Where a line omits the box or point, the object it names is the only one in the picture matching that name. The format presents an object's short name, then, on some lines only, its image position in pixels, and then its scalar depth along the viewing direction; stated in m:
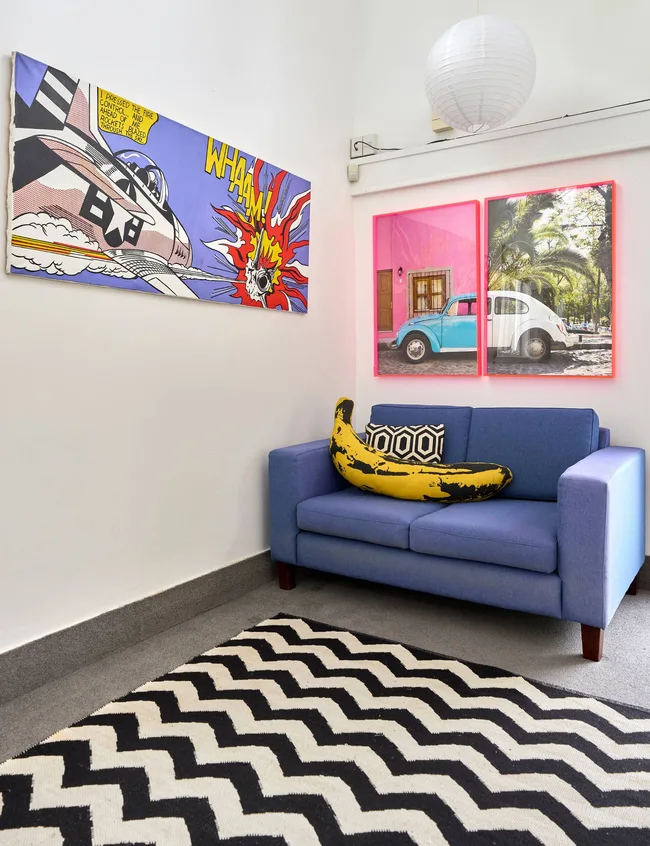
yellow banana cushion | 2.78
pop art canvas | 2.06
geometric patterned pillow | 3.12
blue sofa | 2.23
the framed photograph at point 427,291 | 3.42
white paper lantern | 2.46
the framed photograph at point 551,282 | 3.08
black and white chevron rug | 1.44
